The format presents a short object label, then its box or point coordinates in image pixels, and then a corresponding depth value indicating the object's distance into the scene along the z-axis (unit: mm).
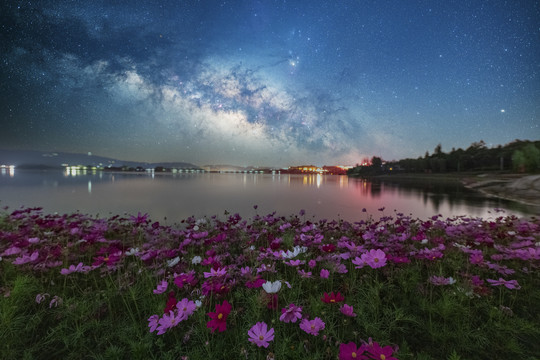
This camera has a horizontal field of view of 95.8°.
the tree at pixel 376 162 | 114912
